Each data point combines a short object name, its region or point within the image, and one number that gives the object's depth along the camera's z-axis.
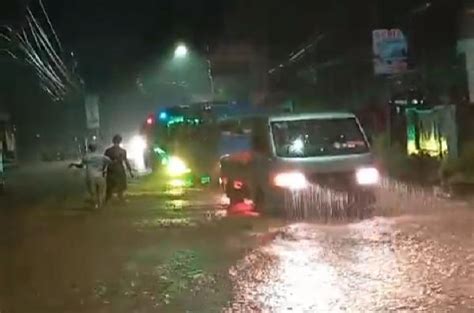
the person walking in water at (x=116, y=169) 23.75
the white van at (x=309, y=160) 17.59
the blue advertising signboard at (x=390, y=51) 29.05
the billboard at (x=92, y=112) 71.62
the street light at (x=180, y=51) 52.69
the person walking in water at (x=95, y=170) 22.72
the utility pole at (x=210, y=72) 60.28
